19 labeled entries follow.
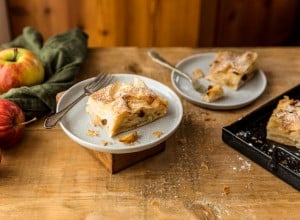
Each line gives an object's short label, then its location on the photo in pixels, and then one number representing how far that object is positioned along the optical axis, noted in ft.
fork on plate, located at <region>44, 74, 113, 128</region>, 3.51
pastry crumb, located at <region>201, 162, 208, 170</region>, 3.50
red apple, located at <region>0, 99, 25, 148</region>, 3.52
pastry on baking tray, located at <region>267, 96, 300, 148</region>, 3.62
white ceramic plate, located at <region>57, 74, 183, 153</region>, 3.35
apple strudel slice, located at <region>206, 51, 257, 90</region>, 4.32
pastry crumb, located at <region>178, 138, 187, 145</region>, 3.74
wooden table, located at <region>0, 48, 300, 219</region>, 3.14
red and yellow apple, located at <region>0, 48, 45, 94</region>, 4.00
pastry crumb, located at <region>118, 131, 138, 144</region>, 3.41
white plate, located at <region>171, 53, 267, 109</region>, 4.11
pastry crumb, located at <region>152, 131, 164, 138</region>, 3.49
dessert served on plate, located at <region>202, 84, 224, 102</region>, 4.11
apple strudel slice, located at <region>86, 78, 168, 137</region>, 3.47
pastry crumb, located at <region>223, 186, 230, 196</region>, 3.28
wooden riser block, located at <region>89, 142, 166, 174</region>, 3.40
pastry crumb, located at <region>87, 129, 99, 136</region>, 3.49
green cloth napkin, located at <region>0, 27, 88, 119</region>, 3.91
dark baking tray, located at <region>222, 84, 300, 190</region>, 3.34
